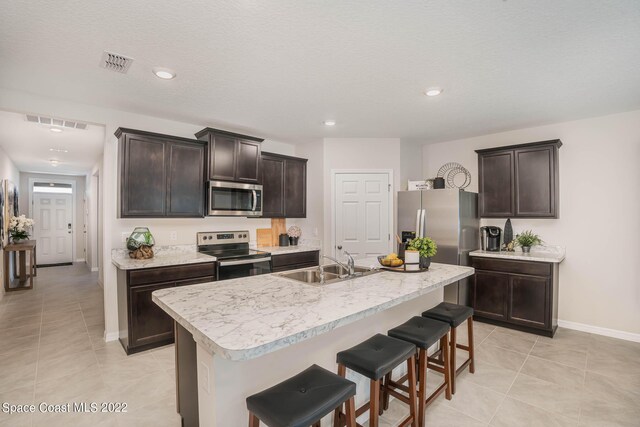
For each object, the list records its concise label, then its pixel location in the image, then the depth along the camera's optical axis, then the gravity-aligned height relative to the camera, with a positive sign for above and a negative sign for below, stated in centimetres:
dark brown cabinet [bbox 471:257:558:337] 361 -102
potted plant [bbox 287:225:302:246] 498 -36
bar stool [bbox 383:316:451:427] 202 -91
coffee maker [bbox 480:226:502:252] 432 -39
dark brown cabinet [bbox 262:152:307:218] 457 +38
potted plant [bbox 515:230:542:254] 411 -41
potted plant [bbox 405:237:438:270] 262 -33
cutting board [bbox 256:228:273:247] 475 -39
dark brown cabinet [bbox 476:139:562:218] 386 +38
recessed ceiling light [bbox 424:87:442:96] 293 +113
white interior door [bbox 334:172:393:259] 478 -3
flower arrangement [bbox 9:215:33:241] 620 -27
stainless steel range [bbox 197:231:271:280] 363 -53
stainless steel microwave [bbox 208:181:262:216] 386 +17
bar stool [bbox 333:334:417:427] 166 -82
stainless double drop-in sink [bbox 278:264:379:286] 250 -51
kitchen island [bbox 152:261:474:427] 131 -50
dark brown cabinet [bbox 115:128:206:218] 329 +42
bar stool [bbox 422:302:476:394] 243 -84
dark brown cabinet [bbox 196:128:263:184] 381 +71
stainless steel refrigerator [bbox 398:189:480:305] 408 -18
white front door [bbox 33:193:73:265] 848 -39
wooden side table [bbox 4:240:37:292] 576 -100
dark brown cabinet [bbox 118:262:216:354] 306 -93
